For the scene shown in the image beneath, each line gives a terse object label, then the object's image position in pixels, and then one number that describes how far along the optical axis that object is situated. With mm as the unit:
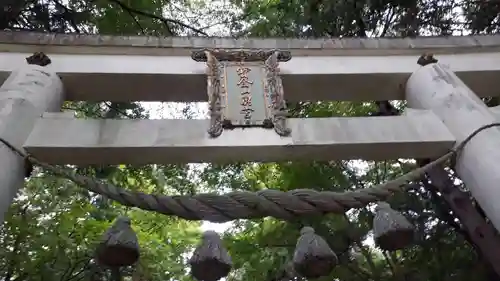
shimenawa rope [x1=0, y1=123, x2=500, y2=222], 2617
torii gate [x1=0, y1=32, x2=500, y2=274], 3336
